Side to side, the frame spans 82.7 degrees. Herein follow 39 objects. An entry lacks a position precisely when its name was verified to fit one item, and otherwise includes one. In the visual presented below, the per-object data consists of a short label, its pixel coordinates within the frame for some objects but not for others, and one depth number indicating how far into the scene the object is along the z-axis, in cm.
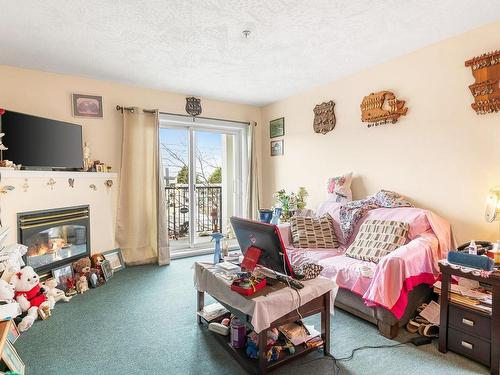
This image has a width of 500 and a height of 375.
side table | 175
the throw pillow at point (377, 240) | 250
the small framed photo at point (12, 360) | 155
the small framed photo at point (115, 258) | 367
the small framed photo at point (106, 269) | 338
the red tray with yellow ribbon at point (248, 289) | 168
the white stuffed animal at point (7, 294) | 178
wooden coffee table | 167
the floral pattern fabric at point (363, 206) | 294
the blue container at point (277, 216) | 384
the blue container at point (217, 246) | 236
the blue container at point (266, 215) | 362
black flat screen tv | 286
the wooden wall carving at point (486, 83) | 231
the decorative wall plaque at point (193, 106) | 437
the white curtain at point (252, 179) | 489
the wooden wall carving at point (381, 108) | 300
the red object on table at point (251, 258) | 180
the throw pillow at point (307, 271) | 188
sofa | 207
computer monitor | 167
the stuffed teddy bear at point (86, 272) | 320
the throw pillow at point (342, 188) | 346
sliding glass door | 450
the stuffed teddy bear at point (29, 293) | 241
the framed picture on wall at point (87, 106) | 360
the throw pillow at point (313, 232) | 311
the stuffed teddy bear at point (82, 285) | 306
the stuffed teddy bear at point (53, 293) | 273
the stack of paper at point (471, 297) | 187
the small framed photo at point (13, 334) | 198
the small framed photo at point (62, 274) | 301
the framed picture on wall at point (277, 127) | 464
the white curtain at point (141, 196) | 389
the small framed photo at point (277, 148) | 470
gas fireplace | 291
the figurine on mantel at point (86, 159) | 357
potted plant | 381
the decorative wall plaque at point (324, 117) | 376
